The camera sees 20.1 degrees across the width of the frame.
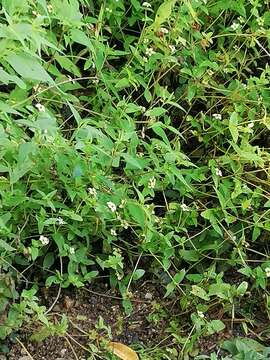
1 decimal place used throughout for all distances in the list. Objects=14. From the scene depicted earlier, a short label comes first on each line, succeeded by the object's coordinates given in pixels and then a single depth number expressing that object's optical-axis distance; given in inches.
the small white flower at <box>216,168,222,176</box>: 102.9
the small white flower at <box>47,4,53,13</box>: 86.4
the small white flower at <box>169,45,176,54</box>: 102.3
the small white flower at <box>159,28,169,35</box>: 100.2
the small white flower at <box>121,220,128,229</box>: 94.7
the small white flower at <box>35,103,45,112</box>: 84.3
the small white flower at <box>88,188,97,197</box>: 90.6
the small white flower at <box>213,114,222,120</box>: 107.1
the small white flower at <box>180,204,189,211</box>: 101.6
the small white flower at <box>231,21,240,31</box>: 110.8
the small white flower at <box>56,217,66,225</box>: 90.3
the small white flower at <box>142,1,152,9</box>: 104.9
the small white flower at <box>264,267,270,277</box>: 101.2
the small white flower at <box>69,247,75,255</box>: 94.1
